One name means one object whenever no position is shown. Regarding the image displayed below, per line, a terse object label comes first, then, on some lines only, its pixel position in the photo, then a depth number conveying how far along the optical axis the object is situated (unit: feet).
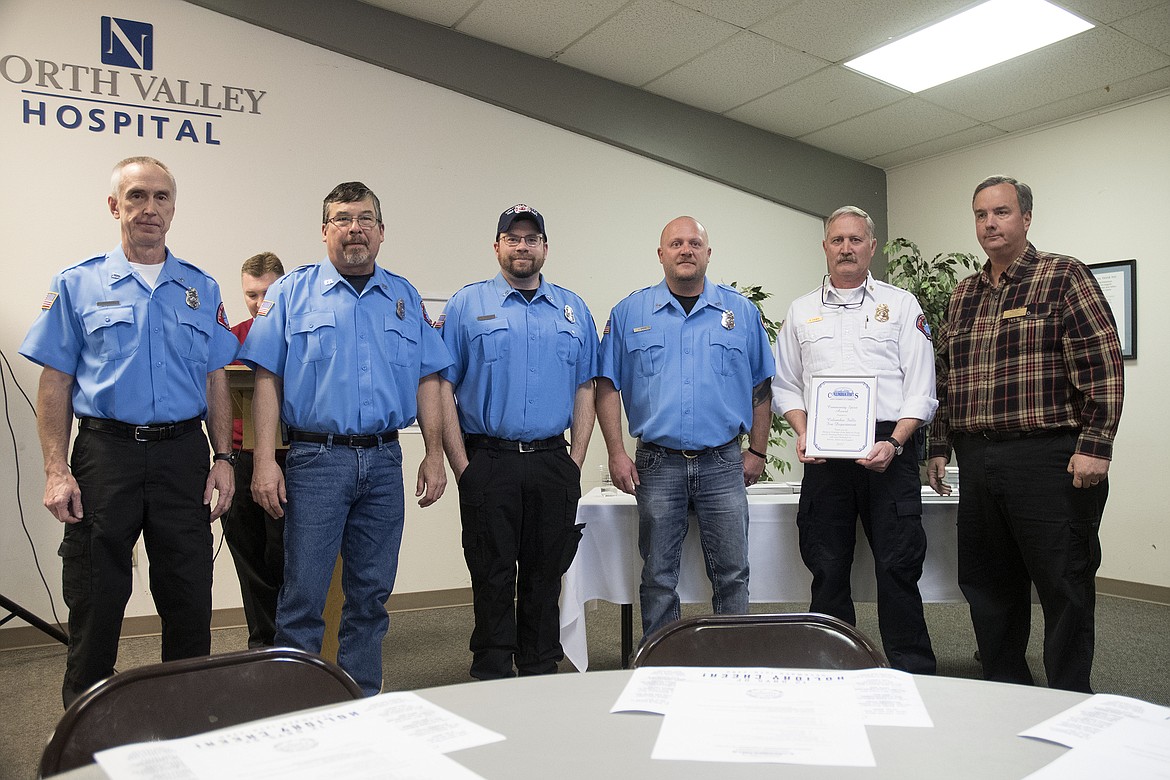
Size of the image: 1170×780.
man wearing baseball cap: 9.14
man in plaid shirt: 8.86
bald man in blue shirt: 9.62
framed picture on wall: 17.43
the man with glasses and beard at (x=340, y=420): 8.13
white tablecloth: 10.66
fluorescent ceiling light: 14.43
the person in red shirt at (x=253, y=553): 10.35
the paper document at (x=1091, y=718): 3.06
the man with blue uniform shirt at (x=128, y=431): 7.33
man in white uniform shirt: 9.68
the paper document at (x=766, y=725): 2.92
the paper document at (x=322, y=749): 2.66
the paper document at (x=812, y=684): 3.30
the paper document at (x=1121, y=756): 2.74
